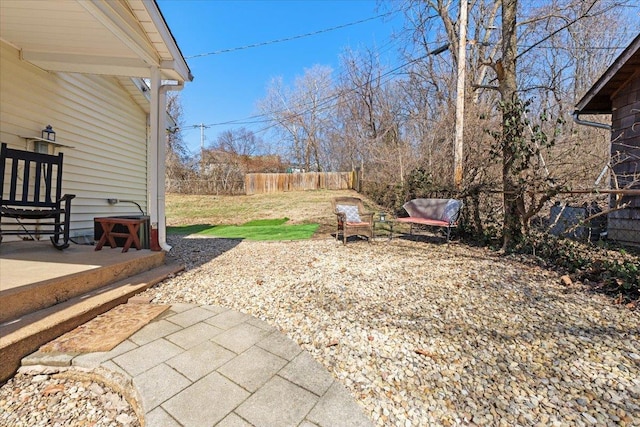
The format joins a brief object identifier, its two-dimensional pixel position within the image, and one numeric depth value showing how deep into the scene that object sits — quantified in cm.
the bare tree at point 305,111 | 2102
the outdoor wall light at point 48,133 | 387
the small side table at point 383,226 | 605
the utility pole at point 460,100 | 615
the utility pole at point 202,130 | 2316
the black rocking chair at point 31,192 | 305
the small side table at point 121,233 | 353
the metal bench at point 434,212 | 522
